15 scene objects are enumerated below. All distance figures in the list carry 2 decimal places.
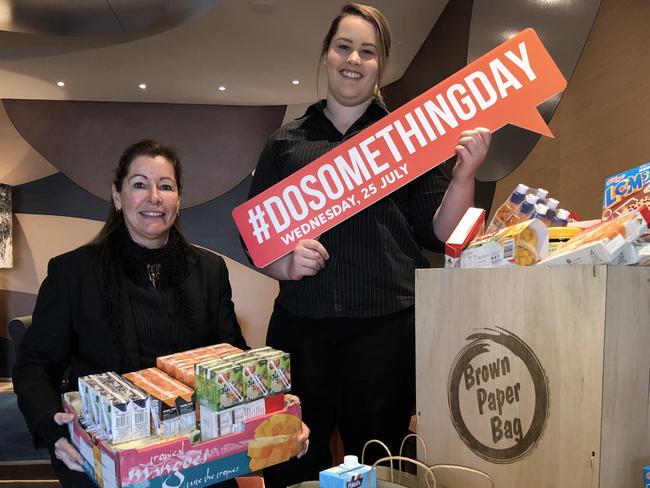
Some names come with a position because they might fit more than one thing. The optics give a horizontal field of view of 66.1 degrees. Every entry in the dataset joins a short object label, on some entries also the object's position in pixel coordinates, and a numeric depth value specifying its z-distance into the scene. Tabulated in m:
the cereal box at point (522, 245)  0.88
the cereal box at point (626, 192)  0.93
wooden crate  0.77
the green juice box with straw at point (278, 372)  1.00
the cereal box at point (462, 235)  1.01
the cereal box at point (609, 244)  0.77
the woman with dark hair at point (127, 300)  1.28
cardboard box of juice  0.86
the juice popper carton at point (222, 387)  0.93
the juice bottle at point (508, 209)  1.06
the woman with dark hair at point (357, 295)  1.23
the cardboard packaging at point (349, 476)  0.83
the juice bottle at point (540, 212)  1.00
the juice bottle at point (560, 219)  1.02
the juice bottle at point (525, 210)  1.02
